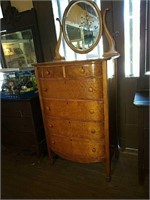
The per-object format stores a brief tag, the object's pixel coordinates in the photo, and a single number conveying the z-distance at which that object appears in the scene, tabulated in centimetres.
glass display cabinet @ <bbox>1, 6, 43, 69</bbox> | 226
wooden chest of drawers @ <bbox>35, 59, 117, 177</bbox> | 152
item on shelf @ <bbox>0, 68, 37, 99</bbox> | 211
